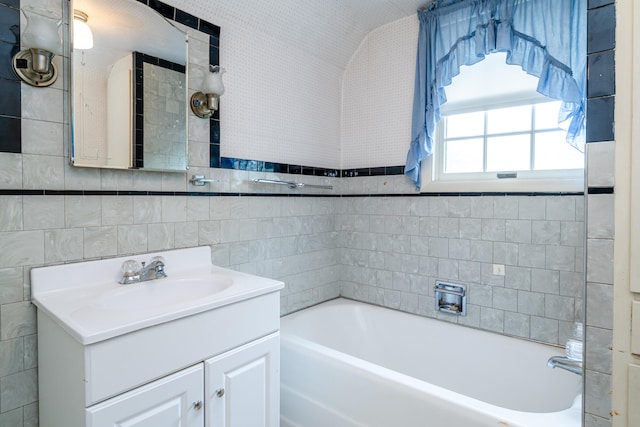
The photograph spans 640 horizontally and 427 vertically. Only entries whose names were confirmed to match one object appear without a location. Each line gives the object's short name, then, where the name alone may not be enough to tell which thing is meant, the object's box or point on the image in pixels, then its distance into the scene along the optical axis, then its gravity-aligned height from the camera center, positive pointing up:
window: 1.96 +0.42
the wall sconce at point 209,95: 1.79 +0.58
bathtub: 1.40 -0.85
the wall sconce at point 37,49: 1.28 +0.58
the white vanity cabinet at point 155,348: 1.04 -0.49
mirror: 1.46 +0.52
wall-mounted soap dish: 2.22 -0.58
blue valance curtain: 1.77 +0.90
